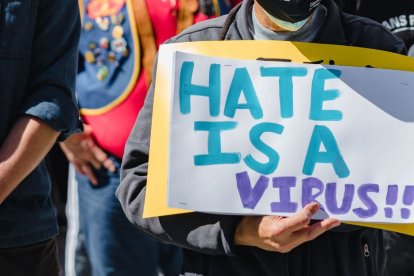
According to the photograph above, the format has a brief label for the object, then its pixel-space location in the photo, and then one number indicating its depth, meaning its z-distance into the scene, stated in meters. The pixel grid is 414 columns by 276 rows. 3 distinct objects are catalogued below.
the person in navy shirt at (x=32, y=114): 4.40
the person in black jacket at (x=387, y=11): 6.42
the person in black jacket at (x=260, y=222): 3.82
